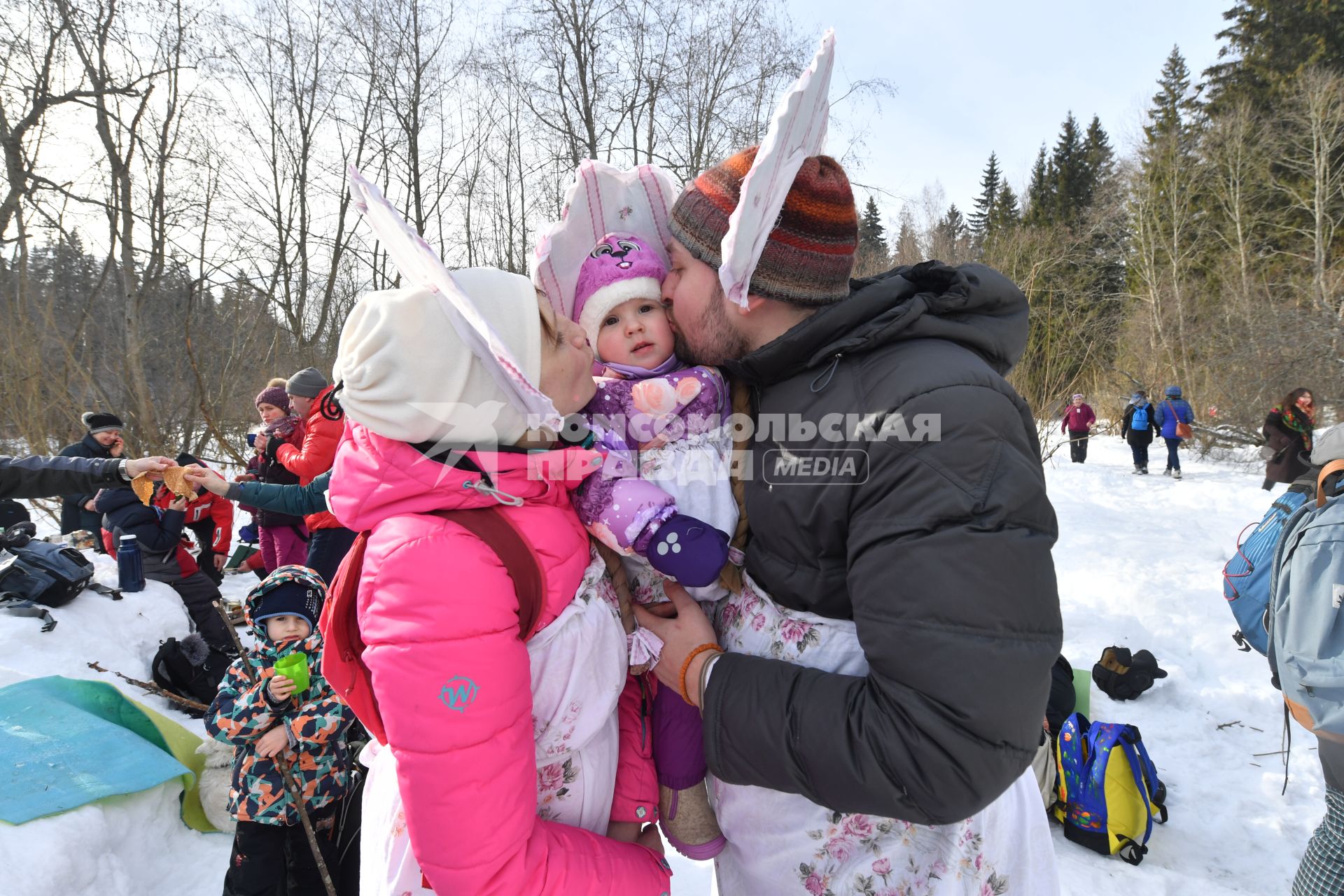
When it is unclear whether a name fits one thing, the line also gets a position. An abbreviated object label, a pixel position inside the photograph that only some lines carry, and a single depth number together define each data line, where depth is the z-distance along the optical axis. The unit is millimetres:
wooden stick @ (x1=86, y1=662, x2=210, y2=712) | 4121
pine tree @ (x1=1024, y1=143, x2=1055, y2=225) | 33500
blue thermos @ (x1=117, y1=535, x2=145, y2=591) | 5035
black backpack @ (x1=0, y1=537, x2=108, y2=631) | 4422
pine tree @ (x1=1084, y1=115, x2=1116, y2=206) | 34250
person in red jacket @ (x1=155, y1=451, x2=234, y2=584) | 5957
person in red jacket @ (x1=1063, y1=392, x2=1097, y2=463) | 14656
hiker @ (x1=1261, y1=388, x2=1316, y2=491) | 7598
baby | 1288
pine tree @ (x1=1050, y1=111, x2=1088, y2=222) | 33781
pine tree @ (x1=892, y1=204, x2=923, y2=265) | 16594
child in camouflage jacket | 2703
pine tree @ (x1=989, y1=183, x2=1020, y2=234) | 35375
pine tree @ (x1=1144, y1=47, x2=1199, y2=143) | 24766
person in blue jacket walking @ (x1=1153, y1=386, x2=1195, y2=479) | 13328
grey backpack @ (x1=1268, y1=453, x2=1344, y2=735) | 2135
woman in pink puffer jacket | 1025
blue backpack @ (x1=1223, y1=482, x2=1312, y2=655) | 2752
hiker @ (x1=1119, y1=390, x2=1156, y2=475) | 13641
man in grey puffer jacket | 965
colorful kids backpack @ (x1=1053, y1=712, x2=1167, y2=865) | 3305
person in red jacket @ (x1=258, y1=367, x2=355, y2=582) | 5082
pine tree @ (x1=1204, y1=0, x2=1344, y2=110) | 20734
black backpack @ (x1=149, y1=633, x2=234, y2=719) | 4602
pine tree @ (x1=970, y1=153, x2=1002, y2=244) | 47094
